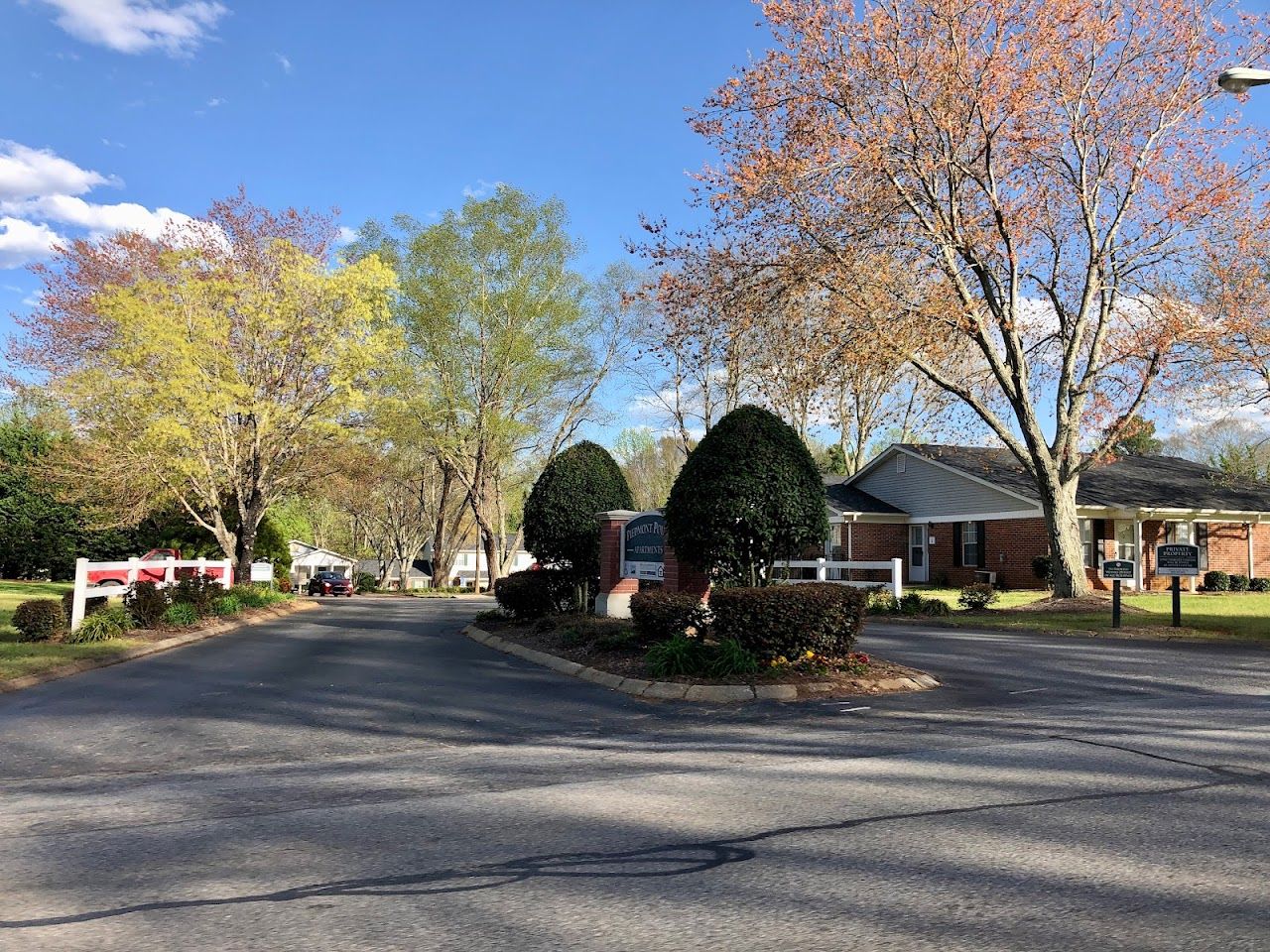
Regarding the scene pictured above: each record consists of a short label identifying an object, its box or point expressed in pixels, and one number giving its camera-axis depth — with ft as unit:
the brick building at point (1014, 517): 112.16
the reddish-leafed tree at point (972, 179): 65.67
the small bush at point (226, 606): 76.23
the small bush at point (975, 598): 80.53
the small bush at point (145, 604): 63.10
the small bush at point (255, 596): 85.81
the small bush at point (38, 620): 54.75
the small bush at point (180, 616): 65.05
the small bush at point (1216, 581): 109.81
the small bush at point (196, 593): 69.46
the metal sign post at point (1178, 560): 58.65
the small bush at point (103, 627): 55.36
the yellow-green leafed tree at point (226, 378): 84.38
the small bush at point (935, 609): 77.36
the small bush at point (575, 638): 49.11
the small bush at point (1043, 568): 106.93
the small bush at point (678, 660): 37.45
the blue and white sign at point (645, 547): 53.88
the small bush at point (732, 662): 36.68
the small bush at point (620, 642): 44.14
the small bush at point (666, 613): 41.88
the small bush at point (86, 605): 58.08
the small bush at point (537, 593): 64.59
